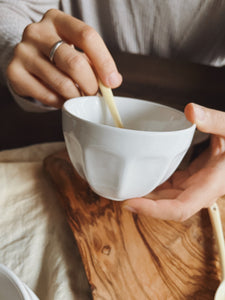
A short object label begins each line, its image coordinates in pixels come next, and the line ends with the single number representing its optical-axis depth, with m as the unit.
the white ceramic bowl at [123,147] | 0.24
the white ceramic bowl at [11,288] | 0.16
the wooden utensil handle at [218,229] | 0.29
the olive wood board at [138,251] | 0.26
